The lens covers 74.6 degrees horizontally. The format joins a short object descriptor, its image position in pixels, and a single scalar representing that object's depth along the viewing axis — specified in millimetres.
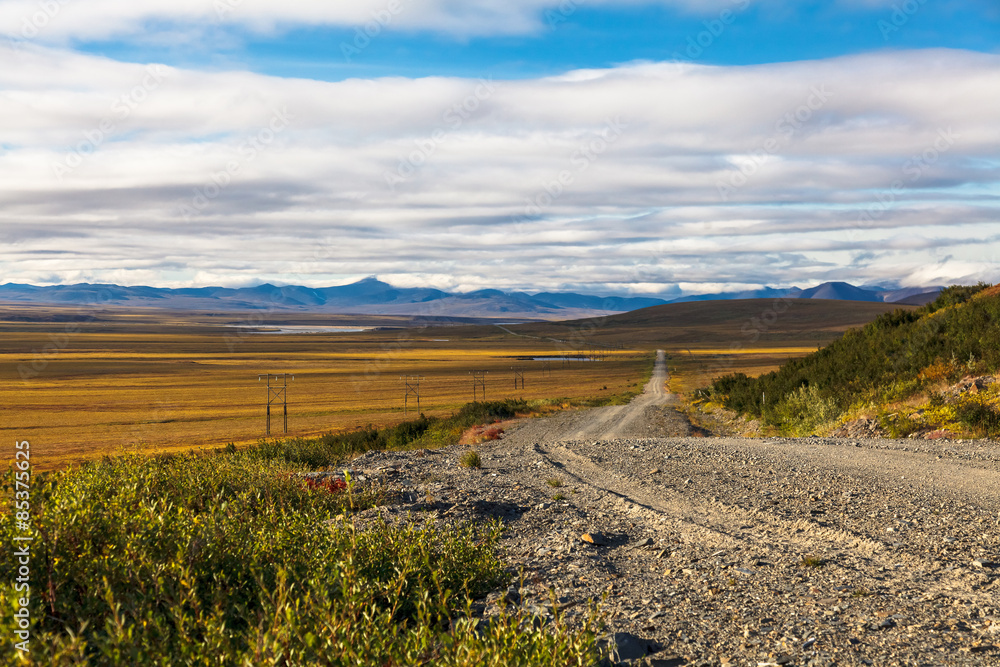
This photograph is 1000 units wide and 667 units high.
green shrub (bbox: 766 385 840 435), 23766
